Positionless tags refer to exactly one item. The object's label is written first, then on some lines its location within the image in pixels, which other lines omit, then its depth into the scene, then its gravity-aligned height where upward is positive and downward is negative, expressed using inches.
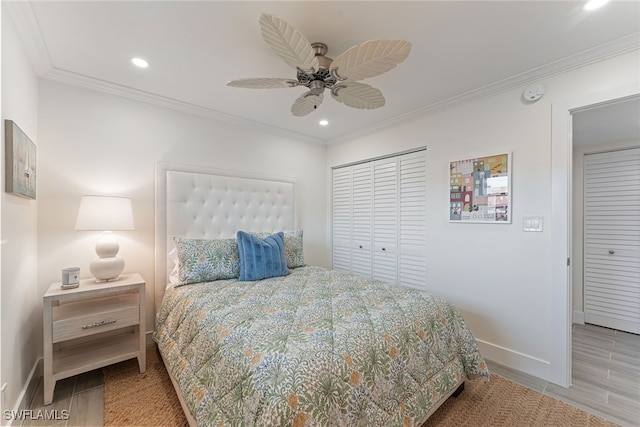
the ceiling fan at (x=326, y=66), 51.5 +32.8
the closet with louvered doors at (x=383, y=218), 118.8 -2.2
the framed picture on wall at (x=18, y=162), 58.0 +12.2
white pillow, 97.7 -18.7
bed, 43.6 -24.4
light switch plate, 84.0 -2.8
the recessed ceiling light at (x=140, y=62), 78.9 +44.9
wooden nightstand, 71.7 -32.0
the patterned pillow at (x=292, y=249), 115.7 -15.3
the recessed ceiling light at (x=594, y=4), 57.1 +45.0
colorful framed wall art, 91.0 +8.8
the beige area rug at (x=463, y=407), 64.9 -49.9
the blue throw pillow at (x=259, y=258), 96.7 -16.4
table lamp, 80.9 -2.8
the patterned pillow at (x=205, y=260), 92.1 -16.4
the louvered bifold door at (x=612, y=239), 119.1 -11.5
